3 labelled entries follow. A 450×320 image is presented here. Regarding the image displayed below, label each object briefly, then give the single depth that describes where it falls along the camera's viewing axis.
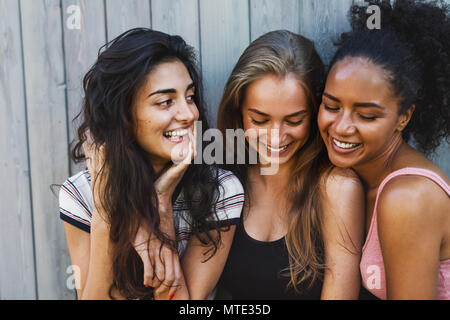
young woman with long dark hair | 1.66
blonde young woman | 1.68
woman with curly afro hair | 1.49
